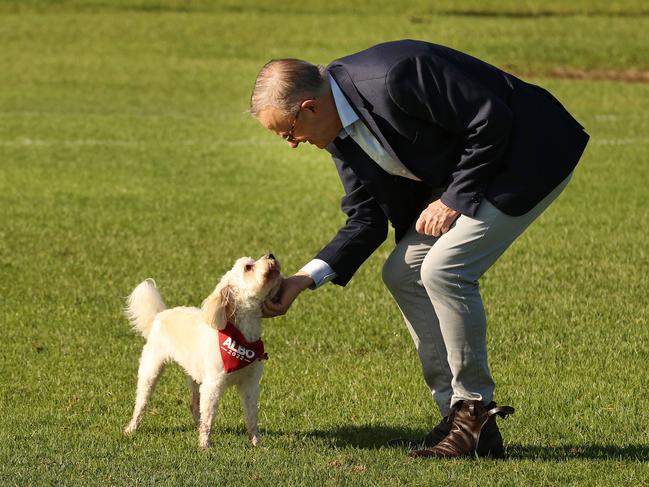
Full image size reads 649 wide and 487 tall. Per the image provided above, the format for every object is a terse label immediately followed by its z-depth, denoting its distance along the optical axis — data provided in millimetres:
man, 10516
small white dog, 11812
